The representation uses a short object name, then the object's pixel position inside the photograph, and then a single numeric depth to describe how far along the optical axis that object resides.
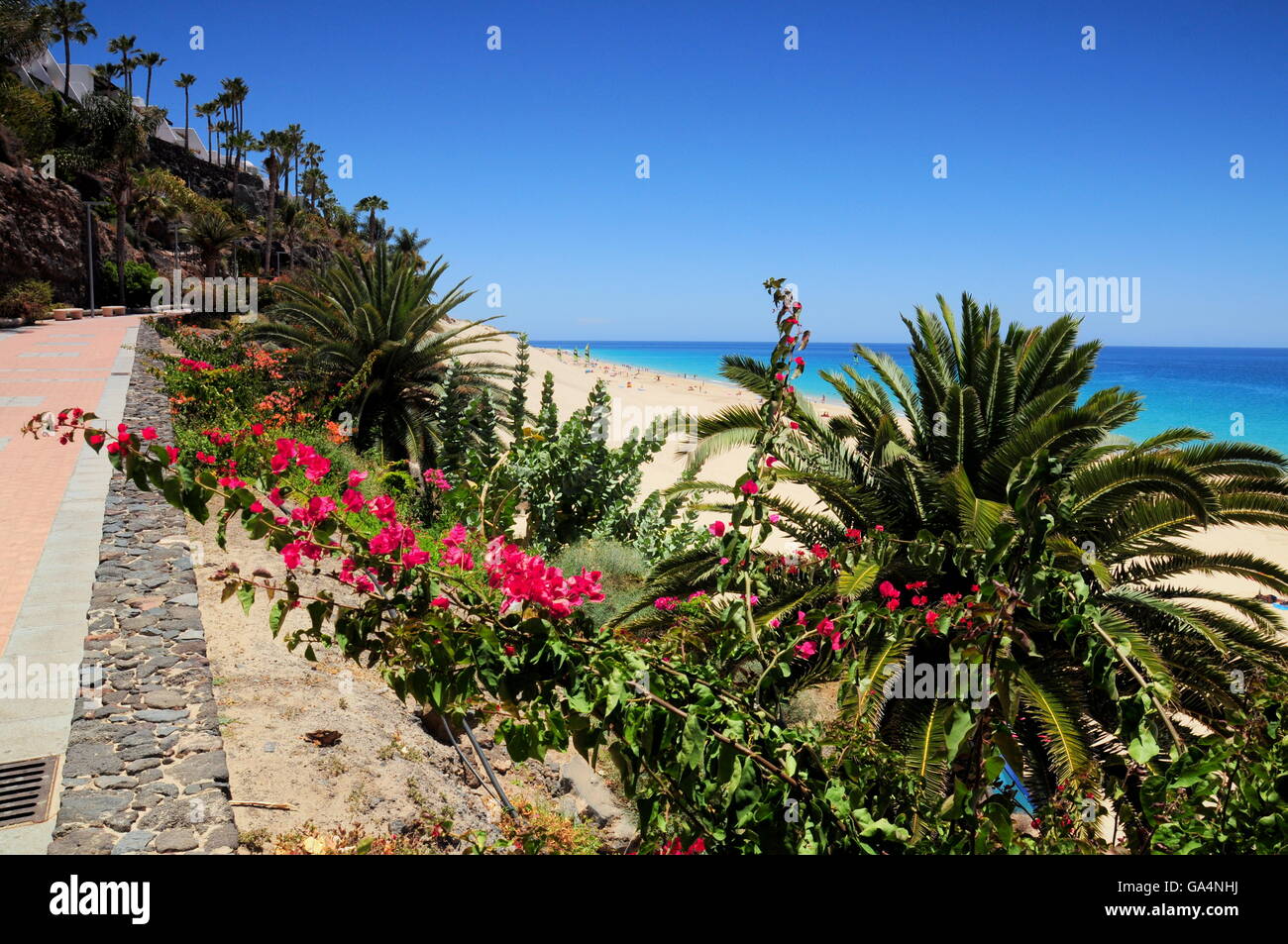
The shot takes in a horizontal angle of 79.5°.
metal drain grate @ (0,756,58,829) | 2.95
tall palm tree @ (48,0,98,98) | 46.25
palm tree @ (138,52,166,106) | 59.38
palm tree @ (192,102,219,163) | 61.28
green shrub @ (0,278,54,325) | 23.44
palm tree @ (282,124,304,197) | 51.62
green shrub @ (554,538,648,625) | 8.46
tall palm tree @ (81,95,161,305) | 30.25
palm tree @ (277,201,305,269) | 51.16
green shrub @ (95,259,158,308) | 34.19
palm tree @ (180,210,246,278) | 33.50
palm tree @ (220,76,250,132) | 54.56
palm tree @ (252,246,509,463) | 11.34
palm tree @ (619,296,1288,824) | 4.57
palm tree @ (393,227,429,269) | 80.06
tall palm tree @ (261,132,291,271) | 49.59
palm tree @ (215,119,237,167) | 57.84
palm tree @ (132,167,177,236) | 37.78
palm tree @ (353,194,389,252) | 75.12
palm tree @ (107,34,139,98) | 56.28
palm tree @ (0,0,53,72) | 31.52
